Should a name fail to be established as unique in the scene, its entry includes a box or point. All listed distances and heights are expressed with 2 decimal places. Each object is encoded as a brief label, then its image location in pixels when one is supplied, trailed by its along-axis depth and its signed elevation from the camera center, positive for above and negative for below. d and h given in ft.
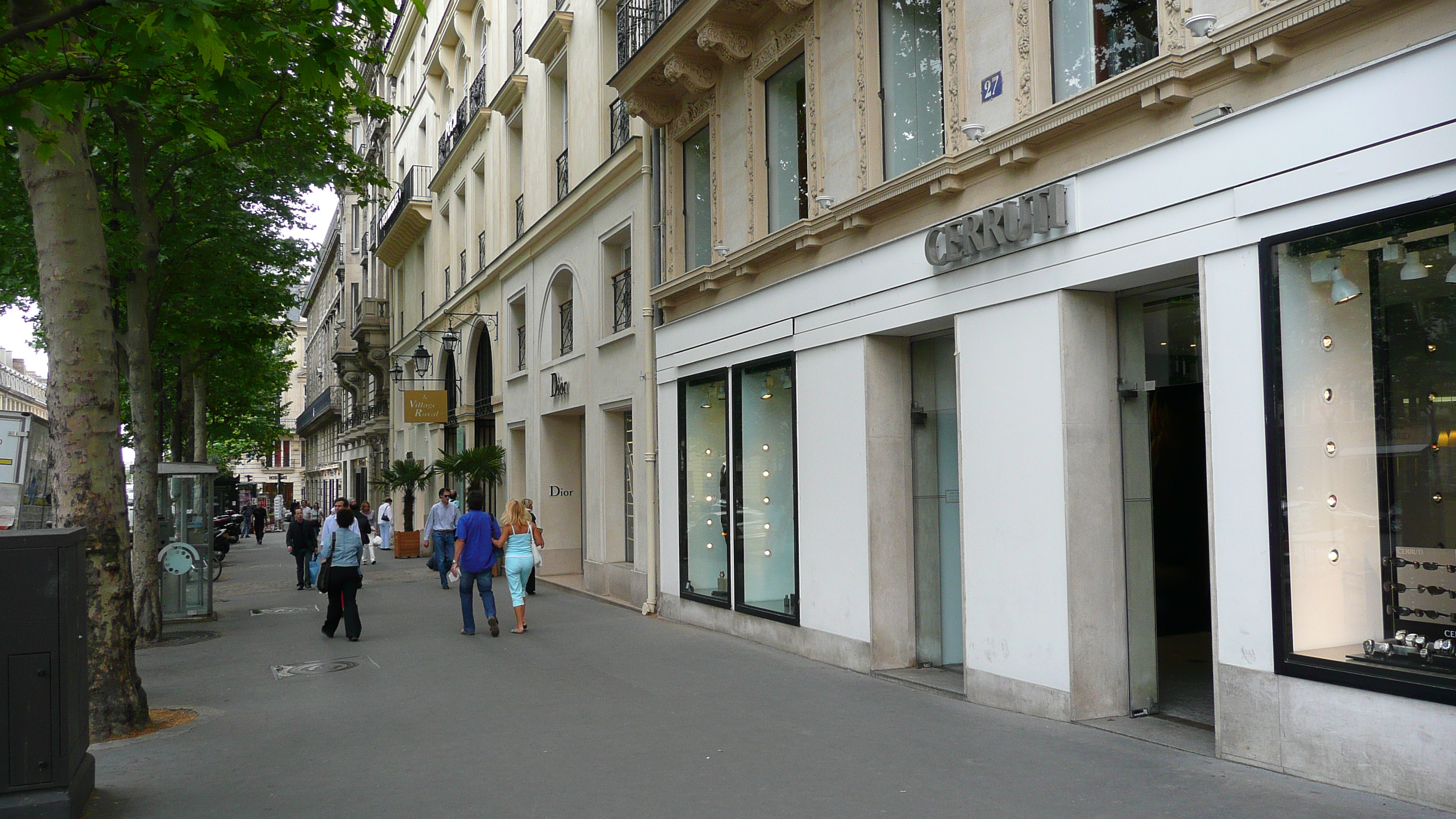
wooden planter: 99.55 -7.54
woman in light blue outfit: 44.50 -3.76
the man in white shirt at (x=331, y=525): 43.50 -2.49
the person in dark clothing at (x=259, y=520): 153.79 -7.73
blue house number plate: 28.14 +9.43
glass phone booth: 53.26 -3.81
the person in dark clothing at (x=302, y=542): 70.85 -5.04
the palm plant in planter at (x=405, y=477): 93.20 -1.26
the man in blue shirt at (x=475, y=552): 44.52 -3.78
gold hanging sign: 86.02 +4.41
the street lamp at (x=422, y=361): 87.45 +8.53
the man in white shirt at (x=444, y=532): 68.13 -4.43
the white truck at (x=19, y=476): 59.93 -0.24
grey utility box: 18.90 -3.71
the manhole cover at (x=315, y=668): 36.24 -6.96
